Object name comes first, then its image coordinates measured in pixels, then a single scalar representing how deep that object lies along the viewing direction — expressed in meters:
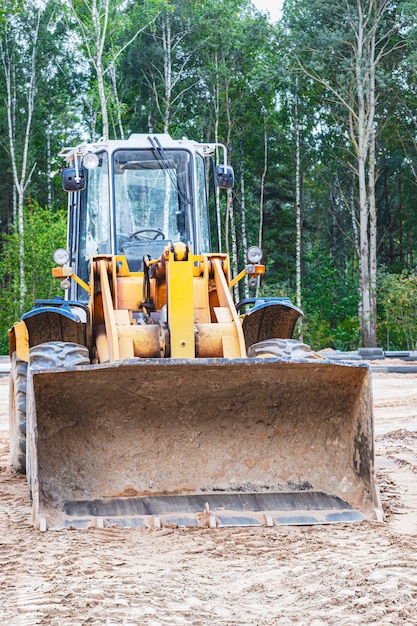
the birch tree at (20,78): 34.22
